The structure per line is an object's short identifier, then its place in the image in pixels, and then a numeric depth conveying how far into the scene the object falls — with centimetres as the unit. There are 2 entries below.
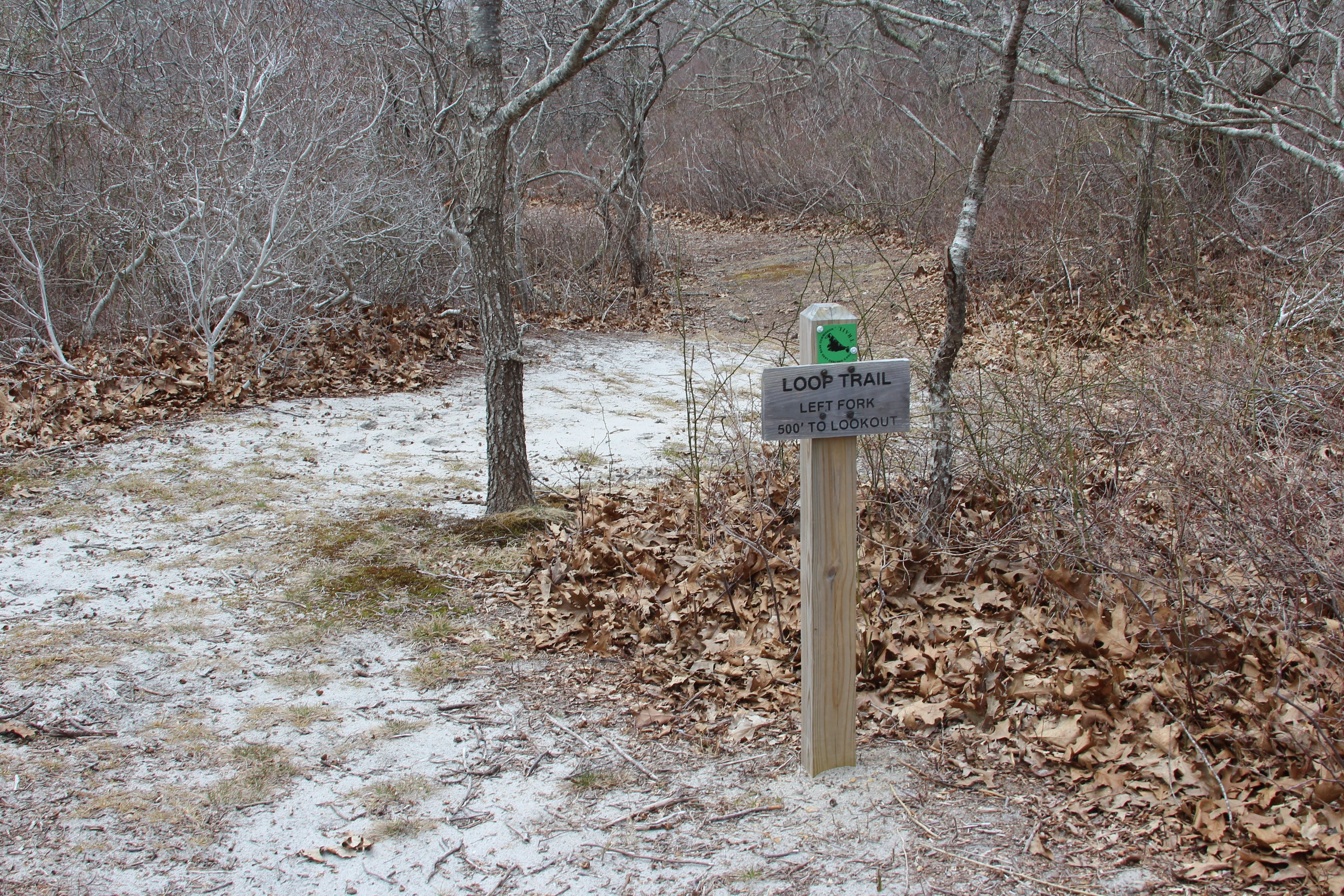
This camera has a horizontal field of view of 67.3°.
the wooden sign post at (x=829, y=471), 301
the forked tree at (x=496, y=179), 521
